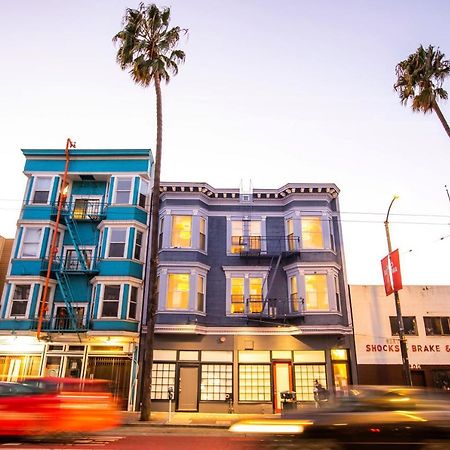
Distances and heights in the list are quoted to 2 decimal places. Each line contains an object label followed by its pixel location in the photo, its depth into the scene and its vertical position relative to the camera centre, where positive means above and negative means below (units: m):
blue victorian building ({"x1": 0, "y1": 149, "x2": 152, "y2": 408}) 23.33 +6.23
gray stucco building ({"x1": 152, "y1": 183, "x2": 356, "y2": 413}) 22.98 +4.57
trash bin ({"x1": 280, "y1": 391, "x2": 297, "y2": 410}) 19.31 -1.01
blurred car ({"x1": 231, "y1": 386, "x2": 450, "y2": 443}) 6.88 -0.66
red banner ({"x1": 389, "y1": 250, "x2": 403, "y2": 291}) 19.33 +5.07
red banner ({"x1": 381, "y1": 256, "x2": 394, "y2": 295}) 20.16 +4.99
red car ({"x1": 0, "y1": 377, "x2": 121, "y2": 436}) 9.79 -0.76
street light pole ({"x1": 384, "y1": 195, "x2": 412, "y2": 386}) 18.56 +1.30
